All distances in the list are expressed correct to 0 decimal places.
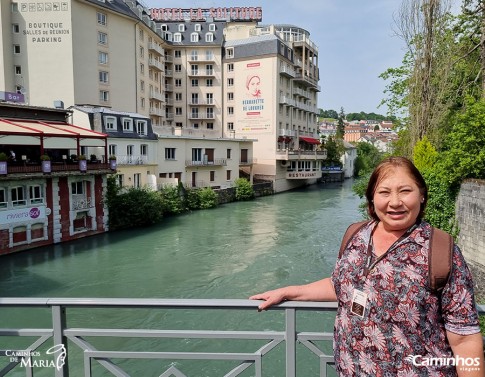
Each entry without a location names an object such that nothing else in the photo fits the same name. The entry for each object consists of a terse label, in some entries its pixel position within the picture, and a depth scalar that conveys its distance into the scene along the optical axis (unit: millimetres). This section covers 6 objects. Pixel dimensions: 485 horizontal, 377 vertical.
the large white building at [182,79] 36250
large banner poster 48781
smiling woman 1889
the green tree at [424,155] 18391
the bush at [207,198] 34312
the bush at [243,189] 40219
